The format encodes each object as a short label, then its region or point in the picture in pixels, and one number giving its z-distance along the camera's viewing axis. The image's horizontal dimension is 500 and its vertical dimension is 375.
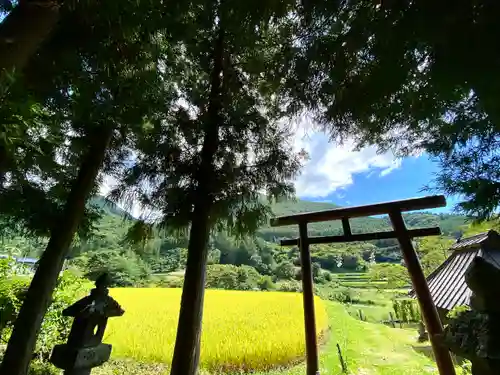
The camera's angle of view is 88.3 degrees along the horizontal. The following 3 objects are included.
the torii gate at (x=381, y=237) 2.38
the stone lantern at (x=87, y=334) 1.83
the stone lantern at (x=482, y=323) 1.00
